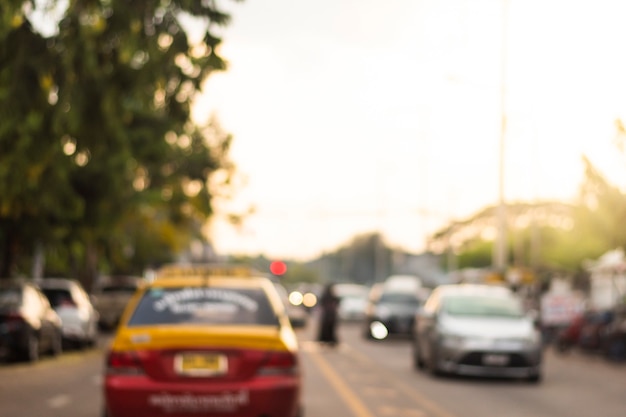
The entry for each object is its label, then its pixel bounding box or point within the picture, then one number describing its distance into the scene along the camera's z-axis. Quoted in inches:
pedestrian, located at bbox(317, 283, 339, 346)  1294.3
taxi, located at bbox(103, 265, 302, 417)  406.9
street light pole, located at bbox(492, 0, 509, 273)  1717.5
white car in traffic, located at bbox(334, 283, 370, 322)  2235.5
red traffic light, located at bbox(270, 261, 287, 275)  1489.9
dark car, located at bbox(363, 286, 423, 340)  1541.6
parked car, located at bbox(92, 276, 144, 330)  1676.9
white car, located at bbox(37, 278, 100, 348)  1170.6
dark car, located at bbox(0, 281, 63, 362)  919.7
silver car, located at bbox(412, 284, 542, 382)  837.2
